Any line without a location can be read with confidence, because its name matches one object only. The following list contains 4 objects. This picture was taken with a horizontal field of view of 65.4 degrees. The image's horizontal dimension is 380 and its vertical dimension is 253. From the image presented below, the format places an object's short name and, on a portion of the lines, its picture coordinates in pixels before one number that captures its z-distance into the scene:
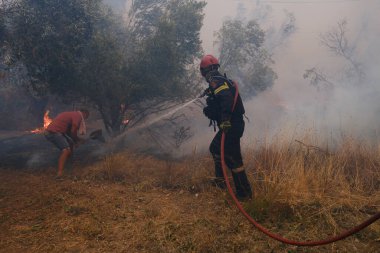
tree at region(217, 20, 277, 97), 12.97
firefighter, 4.11
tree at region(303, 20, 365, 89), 14.64
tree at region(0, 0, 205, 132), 6.64
